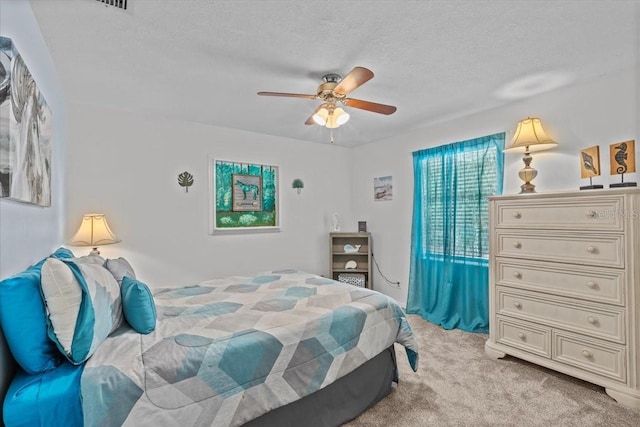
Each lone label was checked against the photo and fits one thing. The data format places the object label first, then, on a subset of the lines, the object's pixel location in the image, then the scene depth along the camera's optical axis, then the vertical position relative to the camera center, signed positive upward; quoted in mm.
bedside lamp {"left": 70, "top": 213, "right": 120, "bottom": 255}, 2846 -125
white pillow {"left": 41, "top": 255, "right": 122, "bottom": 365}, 1304 -388
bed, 1259 -704
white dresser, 2164 -522
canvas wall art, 1297 +424
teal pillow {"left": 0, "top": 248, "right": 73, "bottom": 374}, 1229 -414
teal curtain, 3445 -156
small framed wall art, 4543 +446
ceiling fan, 2209 +892
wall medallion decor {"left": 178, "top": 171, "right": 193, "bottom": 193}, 3676 +458
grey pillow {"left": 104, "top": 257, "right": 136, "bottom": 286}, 1956 -323
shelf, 4633 -544
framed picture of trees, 3934 +290
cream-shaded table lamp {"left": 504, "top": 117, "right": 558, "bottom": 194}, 2773 +674
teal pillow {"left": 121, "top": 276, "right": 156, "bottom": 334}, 1683 -483
